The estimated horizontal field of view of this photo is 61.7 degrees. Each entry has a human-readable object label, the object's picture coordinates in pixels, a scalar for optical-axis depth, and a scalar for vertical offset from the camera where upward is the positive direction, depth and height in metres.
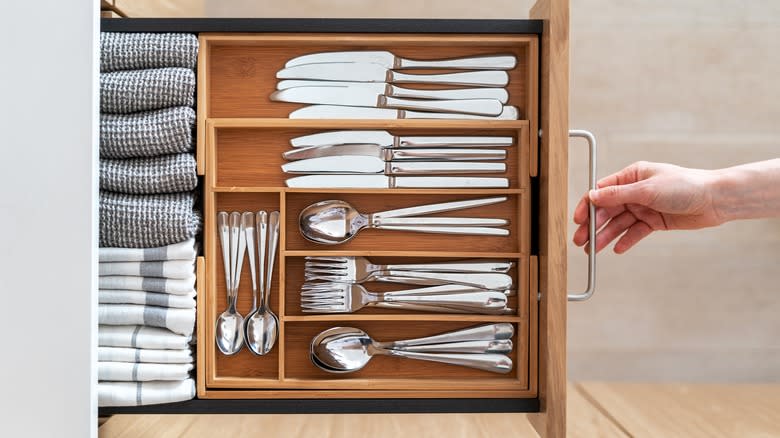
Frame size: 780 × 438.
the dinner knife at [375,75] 0.89 +0.21
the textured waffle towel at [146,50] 0.86 +0.23
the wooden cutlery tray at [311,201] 0.86 +0.02
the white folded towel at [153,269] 0.85 -0.06
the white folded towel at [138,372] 0.83 -0.19
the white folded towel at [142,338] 0.84 -0.15
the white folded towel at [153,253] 0.85 -0.04
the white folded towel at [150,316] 0.84 -0.12
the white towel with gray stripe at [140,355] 0.84 -0.17
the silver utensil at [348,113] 0.88 +0.15
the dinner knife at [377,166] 0.88 +0.08
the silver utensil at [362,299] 0.88 -0.10
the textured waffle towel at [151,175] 0.85 +0.06
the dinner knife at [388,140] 0.88 +0.12
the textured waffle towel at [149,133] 0.85 +0.12
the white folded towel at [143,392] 0.83 -0.22
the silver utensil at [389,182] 0.88 +0.06
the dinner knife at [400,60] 0.89 +0.23
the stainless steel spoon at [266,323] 0.88 -0.13
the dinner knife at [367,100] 0.88 +0.17
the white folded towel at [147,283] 0.85 -0.08
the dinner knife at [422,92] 0.89 +0.18
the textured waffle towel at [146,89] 0.85 +0.17
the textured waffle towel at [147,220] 0.85 +0.00
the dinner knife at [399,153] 0.89 +0.10
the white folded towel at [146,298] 0.84 -0.10
